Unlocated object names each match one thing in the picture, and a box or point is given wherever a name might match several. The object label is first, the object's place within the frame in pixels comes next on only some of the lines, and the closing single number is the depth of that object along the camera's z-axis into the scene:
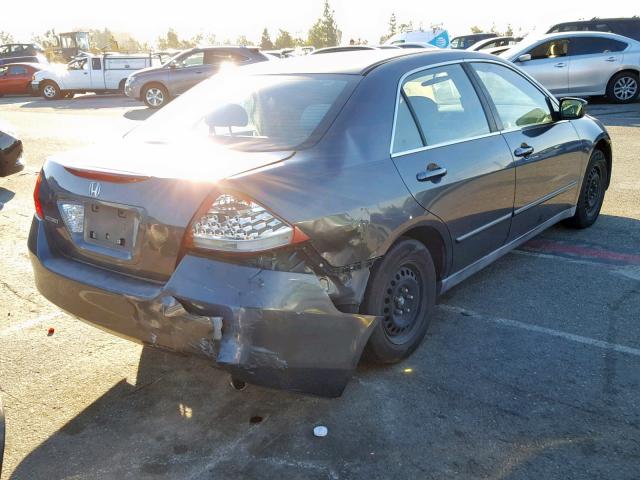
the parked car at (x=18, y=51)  30.43
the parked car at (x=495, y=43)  19.09
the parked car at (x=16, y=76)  24.53
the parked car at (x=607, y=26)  16.17
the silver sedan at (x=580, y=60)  13.46
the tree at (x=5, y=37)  93.38
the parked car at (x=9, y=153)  7.48
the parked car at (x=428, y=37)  24.16
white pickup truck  22.14
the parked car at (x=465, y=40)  25.01
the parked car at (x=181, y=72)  17.17
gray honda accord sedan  2.44
